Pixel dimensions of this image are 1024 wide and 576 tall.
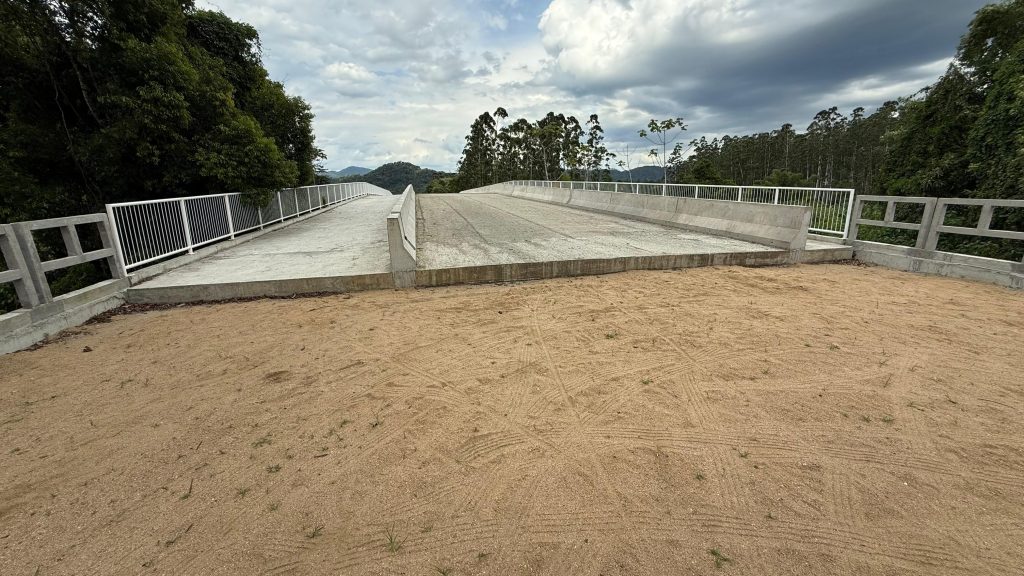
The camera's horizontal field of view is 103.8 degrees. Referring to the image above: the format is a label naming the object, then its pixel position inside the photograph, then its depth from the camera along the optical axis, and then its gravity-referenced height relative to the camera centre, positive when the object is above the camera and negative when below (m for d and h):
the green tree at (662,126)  36.41 +4.77
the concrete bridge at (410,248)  5.63 -1.27
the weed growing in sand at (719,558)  1.92 -1.78
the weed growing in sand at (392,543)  2.01 -1.75
